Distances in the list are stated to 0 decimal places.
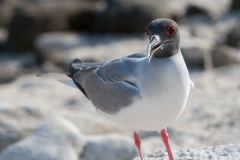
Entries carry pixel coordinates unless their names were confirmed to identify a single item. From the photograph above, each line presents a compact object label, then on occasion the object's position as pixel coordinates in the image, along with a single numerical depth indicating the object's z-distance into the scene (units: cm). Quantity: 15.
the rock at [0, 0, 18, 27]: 1964
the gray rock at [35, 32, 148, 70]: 1395
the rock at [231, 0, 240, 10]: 1695
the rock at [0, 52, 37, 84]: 1350
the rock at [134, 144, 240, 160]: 495
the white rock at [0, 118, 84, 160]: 628
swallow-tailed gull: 441
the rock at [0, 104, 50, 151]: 681
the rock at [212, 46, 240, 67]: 1157
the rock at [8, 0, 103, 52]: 1692
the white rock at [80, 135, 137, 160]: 650
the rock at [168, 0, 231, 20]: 1717
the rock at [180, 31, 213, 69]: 1146
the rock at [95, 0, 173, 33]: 1600
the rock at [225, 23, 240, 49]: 1355
